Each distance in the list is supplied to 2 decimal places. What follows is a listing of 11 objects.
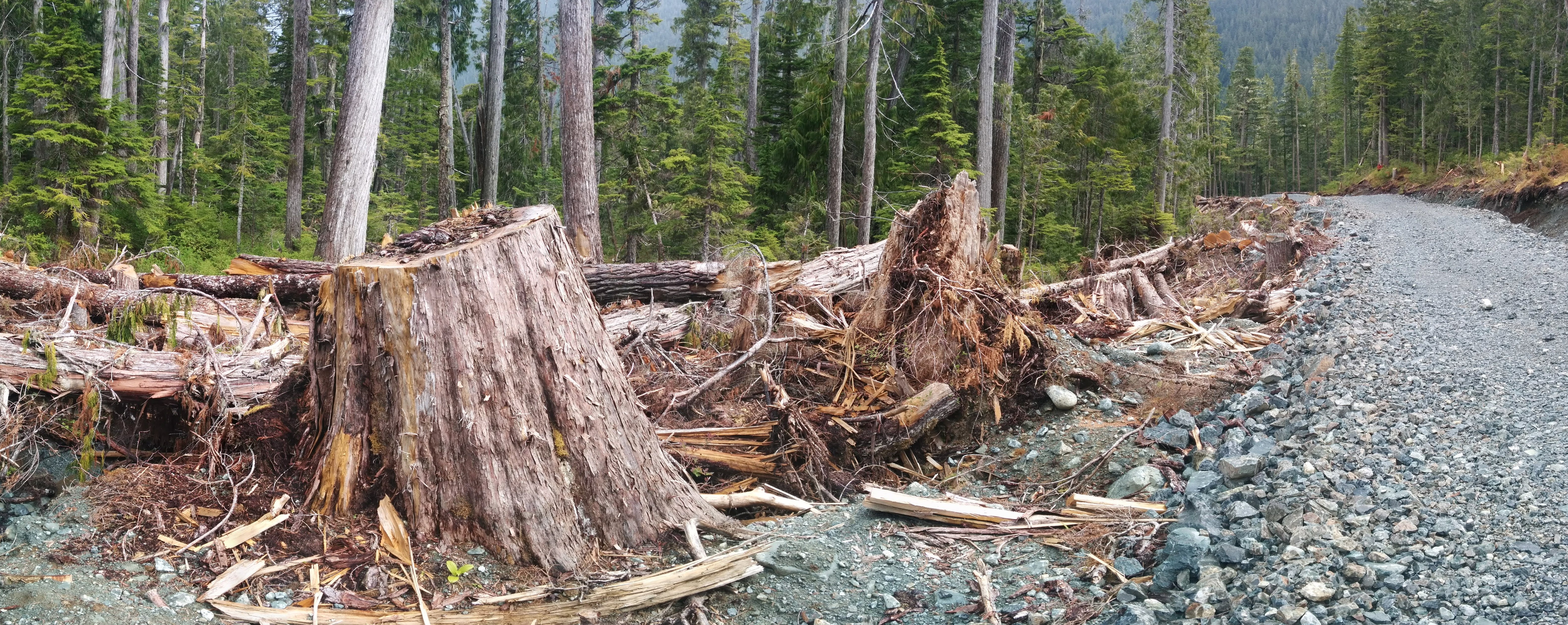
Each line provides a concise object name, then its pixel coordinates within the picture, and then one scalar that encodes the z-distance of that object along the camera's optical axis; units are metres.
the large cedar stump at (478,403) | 3.21
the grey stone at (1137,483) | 4.34
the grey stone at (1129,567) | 3.41
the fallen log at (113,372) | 3.85
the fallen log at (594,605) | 2.84
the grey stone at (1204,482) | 4.08
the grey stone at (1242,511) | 3.58
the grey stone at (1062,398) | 5.80
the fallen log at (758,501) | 4.27
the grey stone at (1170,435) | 4.93
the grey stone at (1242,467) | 3.98
